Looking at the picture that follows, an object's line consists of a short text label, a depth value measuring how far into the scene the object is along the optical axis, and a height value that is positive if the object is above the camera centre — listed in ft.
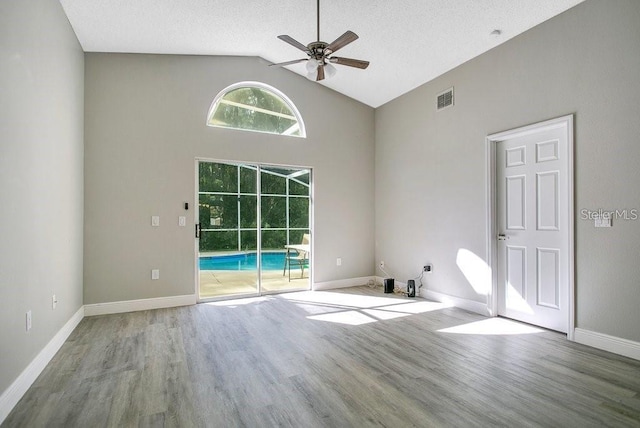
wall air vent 15.60 +5.47
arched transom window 16.88 +5.47
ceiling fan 10.08 +5.07
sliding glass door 16.60 -0.78
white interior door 11.62 -0.44
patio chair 18.93 -2.23
